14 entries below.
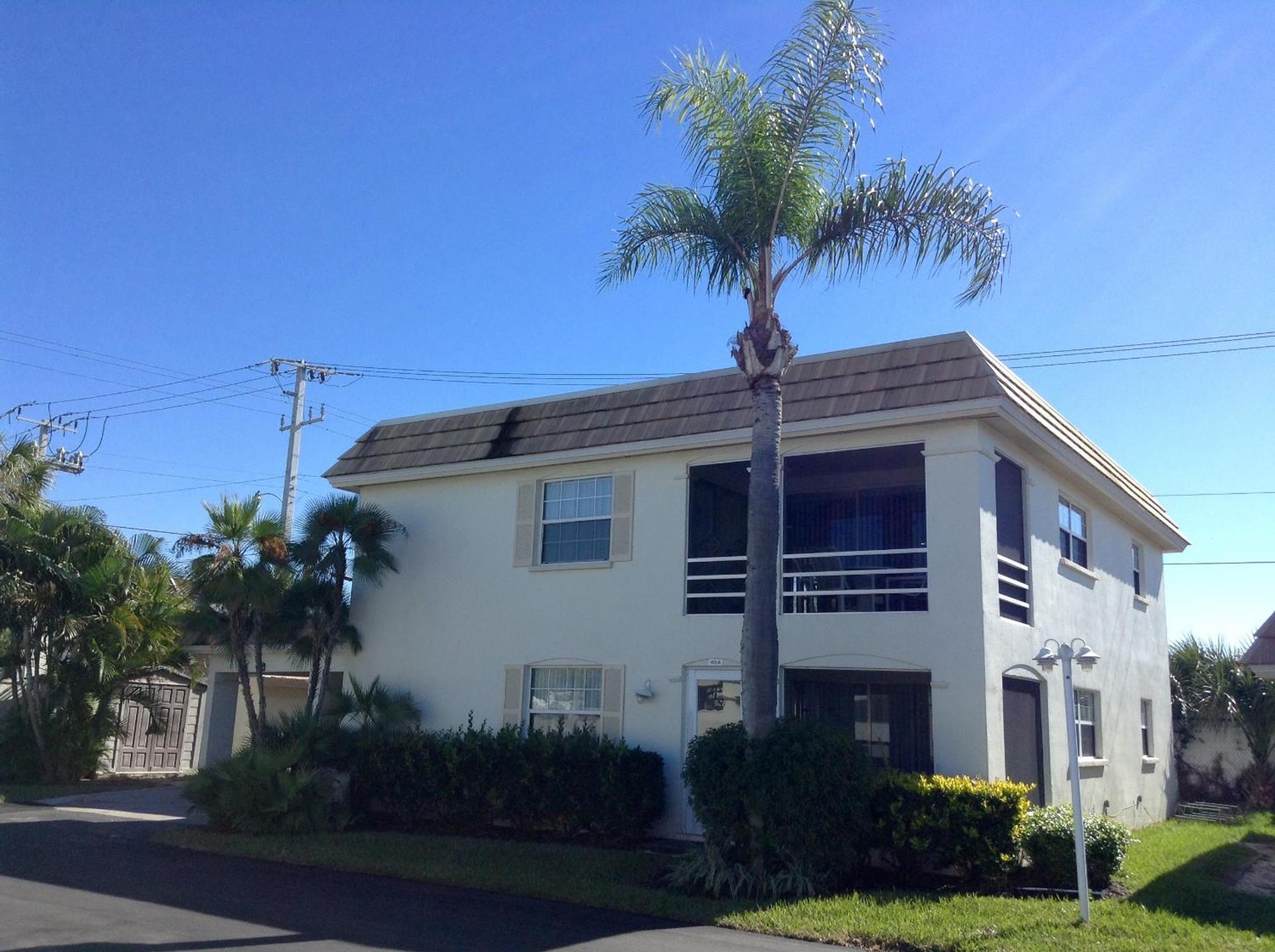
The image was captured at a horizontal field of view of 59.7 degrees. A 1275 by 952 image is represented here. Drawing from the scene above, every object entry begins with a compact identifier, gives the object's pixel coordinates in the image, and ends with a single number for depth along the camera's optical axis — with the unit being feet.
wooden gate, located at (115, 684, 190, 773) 78.48
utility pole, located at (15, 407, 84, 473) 108.99
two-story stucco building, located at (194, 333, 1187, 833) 44.34
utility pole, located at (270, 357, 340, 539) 97.09
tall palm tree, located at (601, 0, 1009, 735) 40.37
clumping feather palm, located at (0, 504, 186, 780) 65.62
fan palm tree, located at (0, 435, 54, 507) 71.00
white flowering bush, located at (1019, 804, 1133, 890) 37.27
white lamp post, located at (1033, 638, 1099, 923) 32.27
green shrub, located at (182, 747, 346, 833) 47.37
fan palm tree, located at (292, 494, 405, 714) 55.31
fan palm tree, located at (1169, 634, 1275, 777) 70.03
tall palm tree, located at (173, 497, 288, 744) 52.85
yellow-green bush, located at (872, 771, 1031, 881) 37.55
